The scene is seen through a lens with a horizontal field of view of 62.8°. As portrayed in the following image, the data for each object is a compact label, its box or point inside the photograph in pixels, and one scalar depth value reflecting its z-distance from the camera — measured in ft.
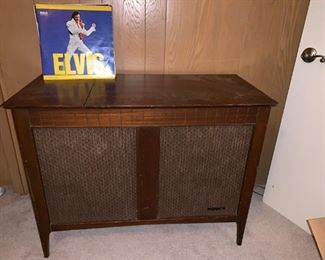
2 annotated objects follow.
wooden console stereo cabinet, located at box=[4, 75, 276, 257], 3.48
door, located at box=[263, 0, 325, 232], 4.34
